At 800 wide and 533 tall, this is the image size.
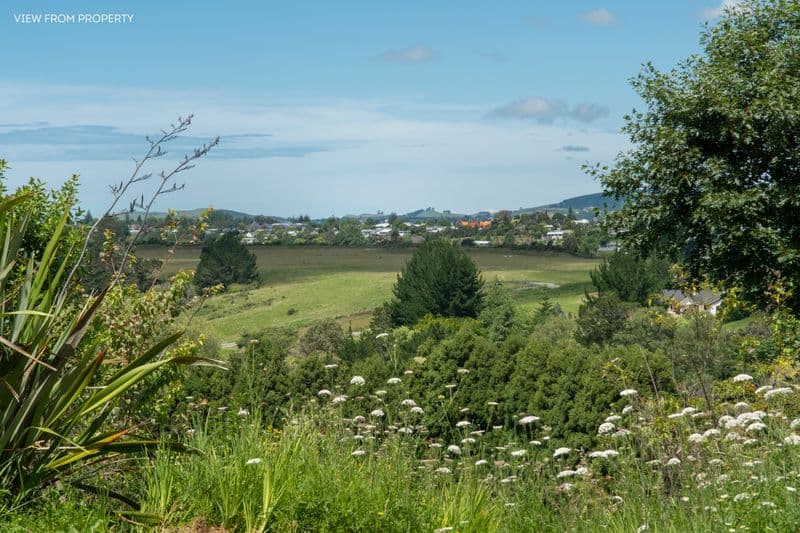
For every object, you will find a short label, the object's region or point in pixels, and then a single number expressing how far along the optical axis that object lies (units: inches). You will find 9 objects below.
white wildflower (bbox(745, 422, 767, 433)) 233.0
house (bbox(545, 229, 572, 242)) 5646.7
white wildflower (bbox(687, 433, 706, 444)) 248.7
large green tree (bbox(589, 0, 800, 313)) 867.4
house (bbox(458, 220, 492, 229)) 6638.8
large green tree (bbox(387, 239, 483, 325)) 3270.2
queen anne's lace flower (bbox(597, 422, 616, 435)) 269.4
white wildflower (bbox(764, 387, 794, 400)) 258.6
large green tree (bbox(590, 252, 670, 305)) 2935.5
